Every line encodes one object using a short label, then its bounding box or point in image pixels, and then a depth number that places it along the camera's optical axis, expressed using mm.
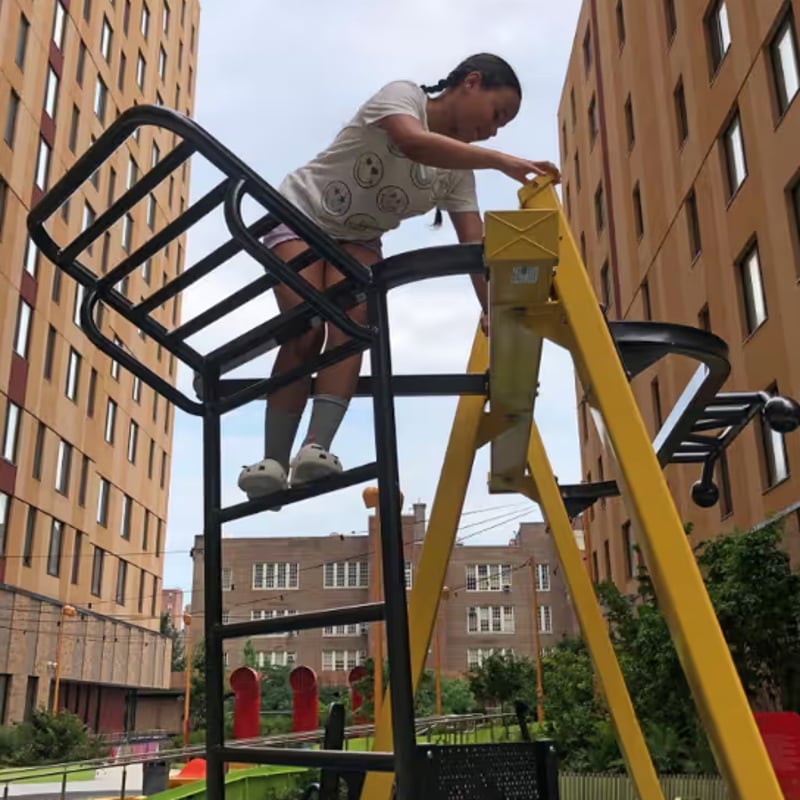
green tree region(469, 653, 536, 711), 35094
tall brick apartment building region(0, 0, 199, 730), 28812
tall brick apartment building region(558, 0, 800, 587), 15484
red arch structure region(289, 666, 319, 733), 14477
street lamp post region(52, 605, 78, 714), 30362
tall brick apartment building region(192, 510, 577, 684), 64000
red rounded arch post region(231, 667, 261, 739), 10695
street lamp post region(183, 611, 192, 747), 26286
